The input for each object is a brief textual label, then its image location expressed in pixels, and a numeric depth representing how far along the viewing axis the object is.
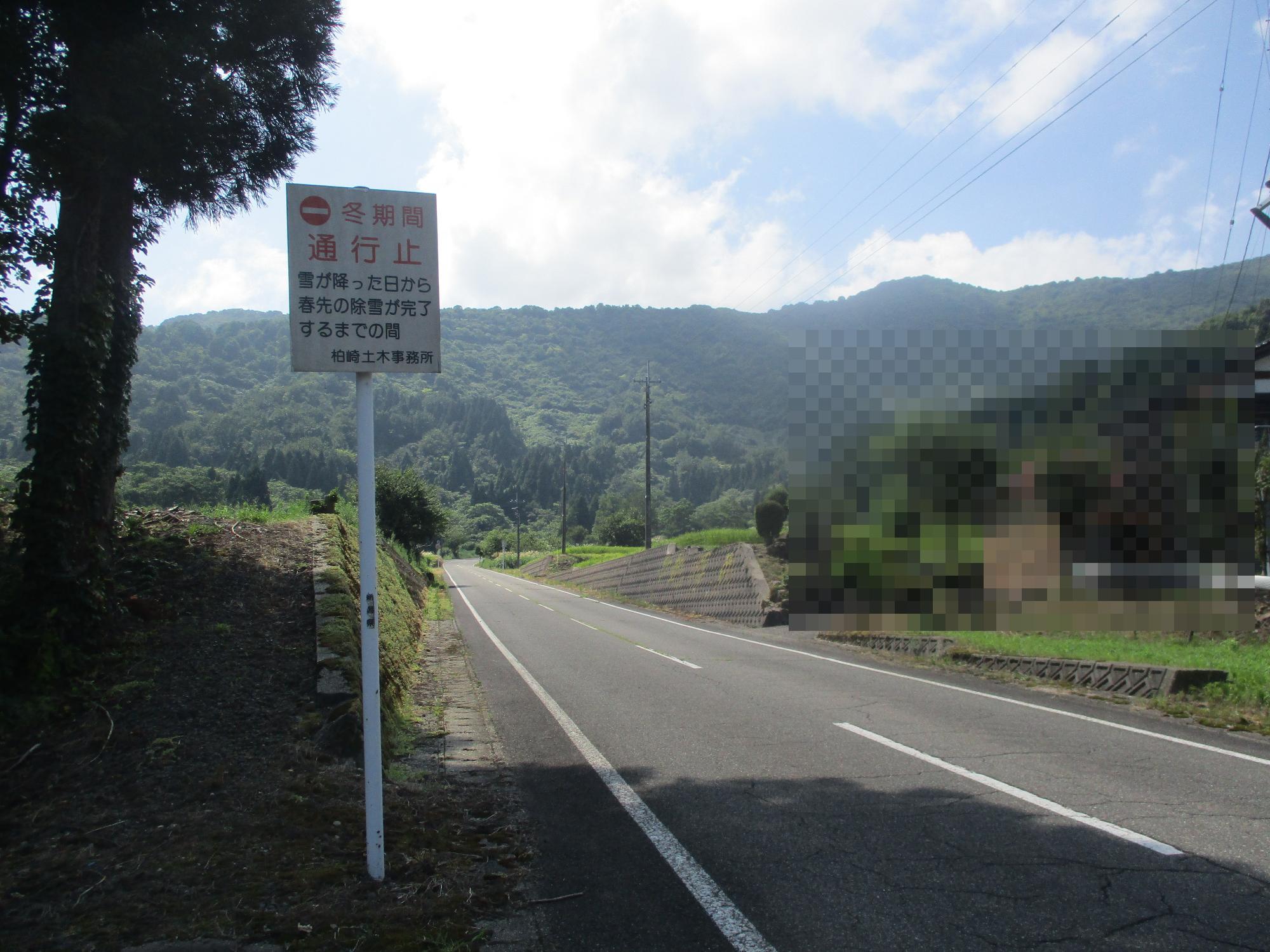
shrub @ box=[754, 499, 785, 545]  26.34
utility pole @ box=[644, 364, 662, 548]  39.62
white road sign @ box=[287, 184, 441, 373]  4.14
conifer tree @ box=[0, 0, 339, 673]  6.36
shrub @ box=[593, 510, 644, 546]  70.53
